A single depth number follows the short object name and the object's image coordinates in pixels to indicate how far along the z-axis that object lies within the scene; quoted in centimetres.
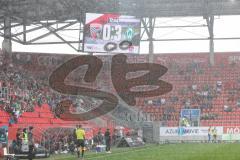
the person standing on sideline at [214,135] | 5212
